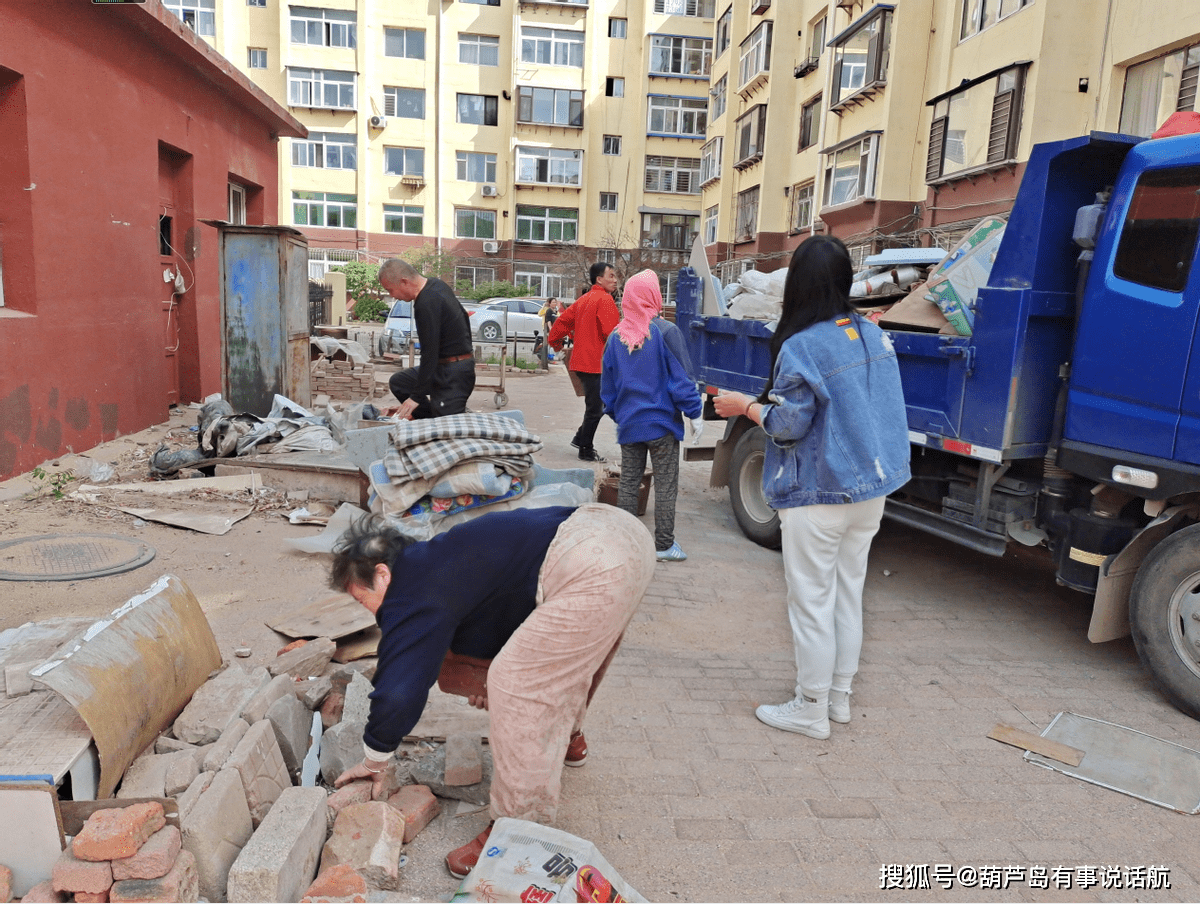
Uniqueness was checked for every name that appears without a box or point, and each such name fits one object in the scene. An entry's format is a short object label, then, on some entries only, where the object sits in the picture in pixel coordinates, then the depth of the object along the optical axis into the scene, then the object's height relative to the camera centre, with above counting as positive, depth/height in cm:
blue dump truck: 381 -34
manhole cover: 472 -161
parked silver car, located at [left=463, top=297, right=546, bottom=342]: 2319 -54
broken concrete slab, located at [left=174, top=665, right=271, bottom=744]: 295 -149
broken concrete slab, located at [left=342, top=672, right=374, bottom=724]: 322 -156
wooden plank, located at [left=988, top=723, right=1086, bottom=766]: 343 -171
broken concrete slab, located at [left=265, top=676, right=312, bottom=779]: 293 -152
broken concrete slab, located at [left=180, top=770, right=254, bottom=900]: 237 -153
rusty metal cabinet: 834 -24
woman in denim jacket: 334 -50
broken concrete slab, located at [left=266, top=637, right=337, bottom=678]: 358 -156
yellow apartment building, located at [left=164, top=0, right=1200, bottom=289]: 2827 +703
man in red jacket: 888 -35
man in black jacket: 629 -36
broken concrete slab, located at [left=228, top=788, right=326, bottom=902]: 225 -152
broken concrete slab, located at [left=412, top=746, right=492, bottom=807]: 292 -166
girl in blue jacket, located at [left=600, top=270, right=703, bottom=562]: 577 -55
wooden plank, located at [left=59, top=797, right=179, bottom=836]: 237 -147
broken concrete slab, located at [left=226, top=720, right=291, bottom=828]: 262 -151
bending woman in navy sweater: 242 -91
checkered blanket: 562 -99
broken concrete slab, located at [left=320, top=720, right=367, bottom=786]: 299 -160
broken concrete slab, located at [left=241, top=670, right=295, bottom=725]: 298 -146
